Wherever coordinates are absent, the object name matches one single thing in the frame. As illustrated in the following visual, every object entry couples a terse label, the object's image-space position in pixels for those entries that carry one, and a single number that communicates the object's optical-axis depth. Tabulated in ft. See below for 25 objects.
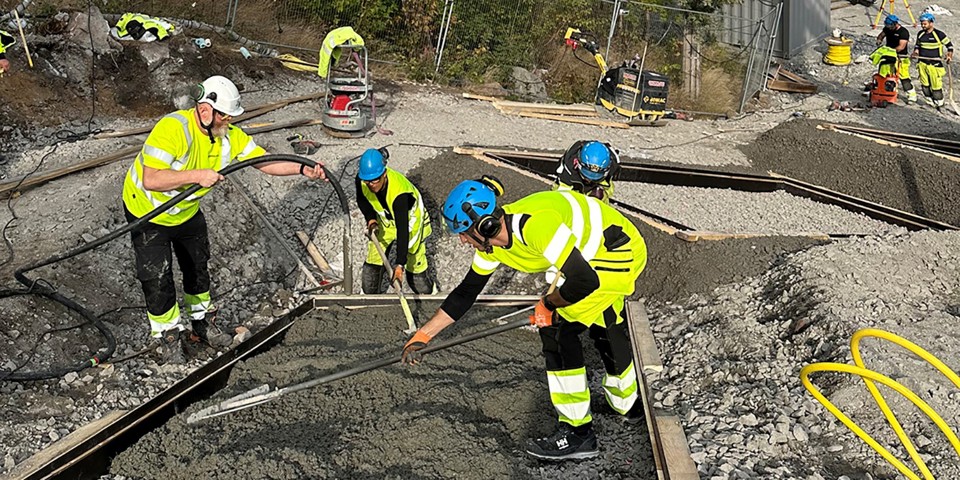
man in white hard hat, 15.85
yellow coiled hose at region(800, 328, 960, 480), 11.07
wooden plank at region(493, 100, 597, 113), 40.27
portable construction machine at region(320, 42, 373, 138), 31.58
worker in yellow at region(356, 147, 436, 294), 18.97
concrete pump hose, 16.11
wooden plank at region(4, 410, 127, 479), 12.78
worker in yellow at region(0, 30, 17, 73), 30.01
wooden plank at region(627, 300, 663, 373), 17.04
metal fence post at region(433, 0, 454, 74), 45.11
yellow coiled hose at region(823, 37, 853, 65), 56.13
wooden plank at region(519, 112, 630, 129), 38.73
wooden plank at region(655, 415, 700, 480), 13.05
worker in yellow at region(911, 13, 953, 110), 46.06
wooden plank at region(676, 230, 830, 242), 22.85
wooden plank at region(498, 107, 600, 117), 39.73
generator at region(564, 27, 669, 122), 40.14
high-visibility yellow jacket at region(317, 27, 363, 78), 31.01
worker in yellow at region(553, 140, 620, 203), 19.49
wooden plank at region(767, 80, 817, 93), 50.08
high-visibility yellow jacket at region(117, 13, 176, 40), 36.63
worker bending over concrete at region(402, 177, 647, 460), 12.76
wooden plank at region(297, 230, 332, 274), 23.96
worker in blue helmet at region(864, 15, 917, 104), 46.03
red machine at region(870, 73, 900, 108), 47.01
